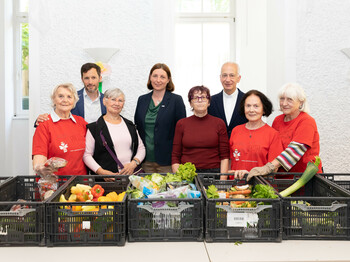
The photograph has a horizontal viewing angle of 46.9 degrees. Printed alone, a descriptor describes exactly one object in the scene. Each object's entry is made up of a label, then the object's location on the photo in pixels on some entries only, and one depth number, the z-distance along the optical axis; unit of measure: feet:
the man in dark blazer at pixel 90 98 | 10.18
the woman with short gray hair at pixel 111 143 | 8.65
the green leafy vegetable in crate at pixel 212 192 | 5.70
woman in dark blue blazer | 9.99
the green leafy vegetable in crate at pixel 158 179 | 6.56
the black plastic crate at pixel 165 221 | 5.48
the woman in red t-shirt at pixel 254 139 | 8.17
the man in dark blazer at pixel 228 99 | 10.02
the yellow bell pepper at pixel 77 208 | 5.46
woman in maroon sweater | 8.77
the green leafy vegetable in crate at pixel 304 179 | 6.69
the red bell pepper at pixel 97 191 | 6.32
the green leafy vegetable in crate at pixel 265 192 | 5.66
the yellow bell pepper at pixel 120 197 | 5.95
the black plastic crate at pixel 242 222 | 5.46
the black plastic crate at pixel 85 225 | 5.33
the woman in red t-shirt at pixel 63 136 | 7.88
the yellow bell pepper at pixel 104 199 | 5.87
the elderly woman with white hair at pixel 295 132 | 7.66
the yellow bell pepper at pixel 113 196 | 5.99
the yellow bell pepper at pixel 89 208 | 5.43
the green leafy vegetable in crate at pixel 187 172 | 6.74
